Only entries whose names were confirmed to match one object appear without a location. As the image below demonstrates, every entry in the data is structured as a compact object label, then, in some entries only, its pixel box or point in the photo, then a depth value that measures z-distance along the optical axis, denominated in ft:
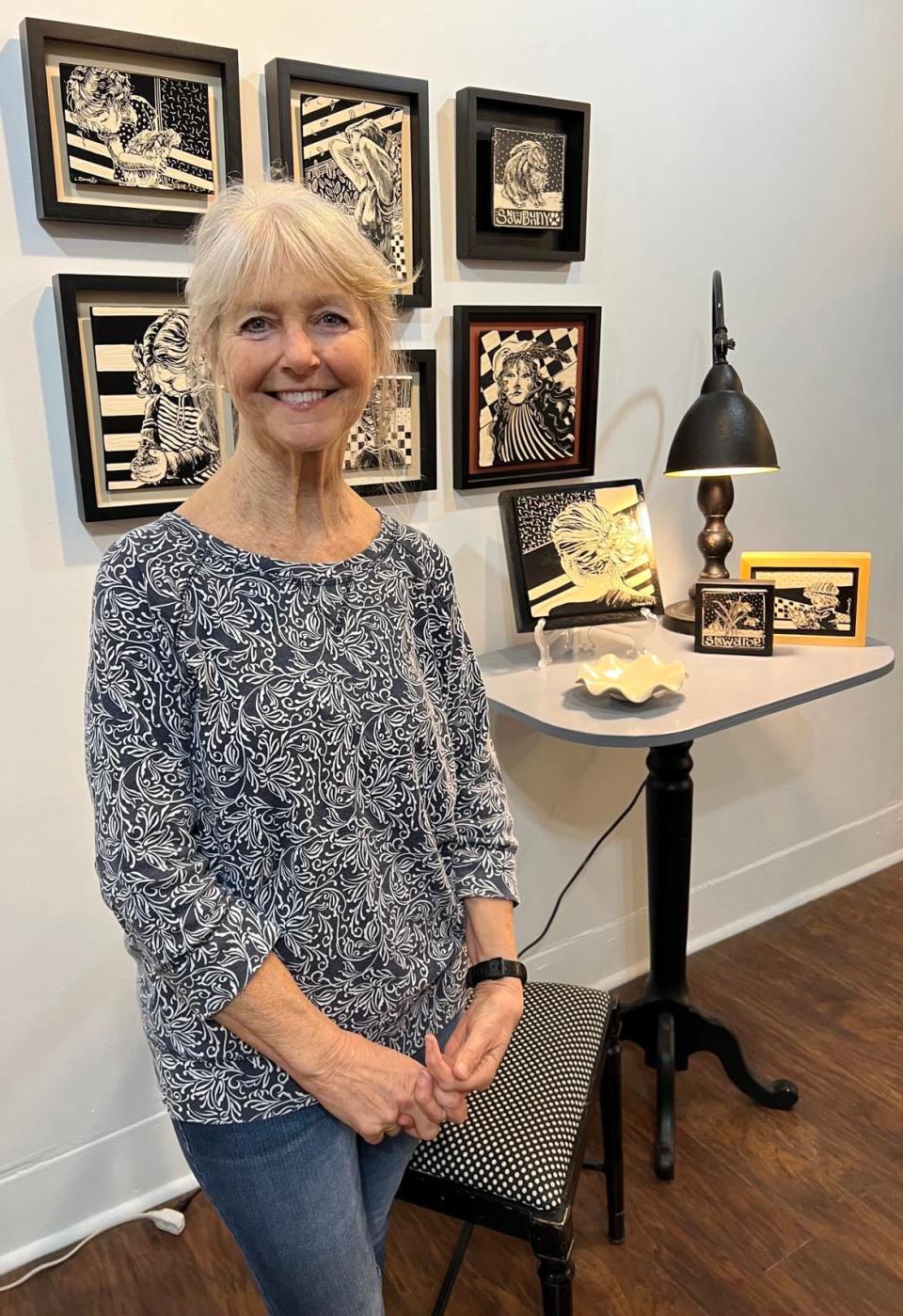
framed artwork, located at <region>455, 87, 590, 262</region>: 5.63
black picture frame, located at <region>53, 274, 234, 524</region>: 4.61
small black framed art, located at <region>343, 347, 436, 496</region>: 5.73
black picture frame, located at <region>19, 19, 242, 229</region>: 4.30
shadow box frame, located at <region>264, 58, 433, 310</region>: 4.91
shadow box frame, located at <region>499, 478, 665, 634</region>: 6.13
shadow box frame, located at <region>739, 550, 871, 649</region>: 6.31
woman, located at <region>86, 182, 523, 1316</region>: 3.03
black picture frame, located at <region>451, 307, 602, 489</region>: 5.89
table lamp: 5.85
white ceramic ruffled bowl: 5.28
